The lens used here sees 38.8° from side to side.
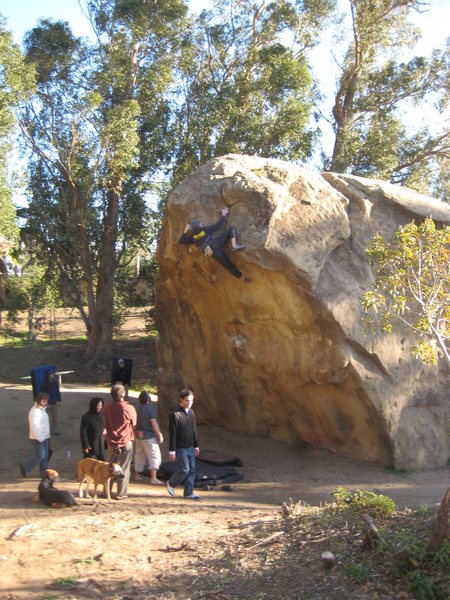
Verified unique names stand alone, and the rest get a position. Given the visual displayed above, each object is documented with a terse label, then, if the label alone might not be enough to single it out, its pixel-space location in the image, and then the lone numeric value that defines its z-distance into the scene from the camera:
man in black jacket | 8.00
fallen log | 5.52
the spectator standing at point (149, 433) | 9.34
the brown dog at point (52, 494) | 7.66
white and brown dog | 7.90
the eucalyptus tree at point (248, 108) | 19.48
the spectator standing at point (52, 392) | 11.88
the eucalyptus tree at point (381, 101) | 21.83
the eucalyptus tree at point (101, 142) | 18.16
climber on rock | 10.06
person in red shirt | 8.24
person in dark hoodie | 9.24
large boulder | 9.94
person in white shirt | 8.55
